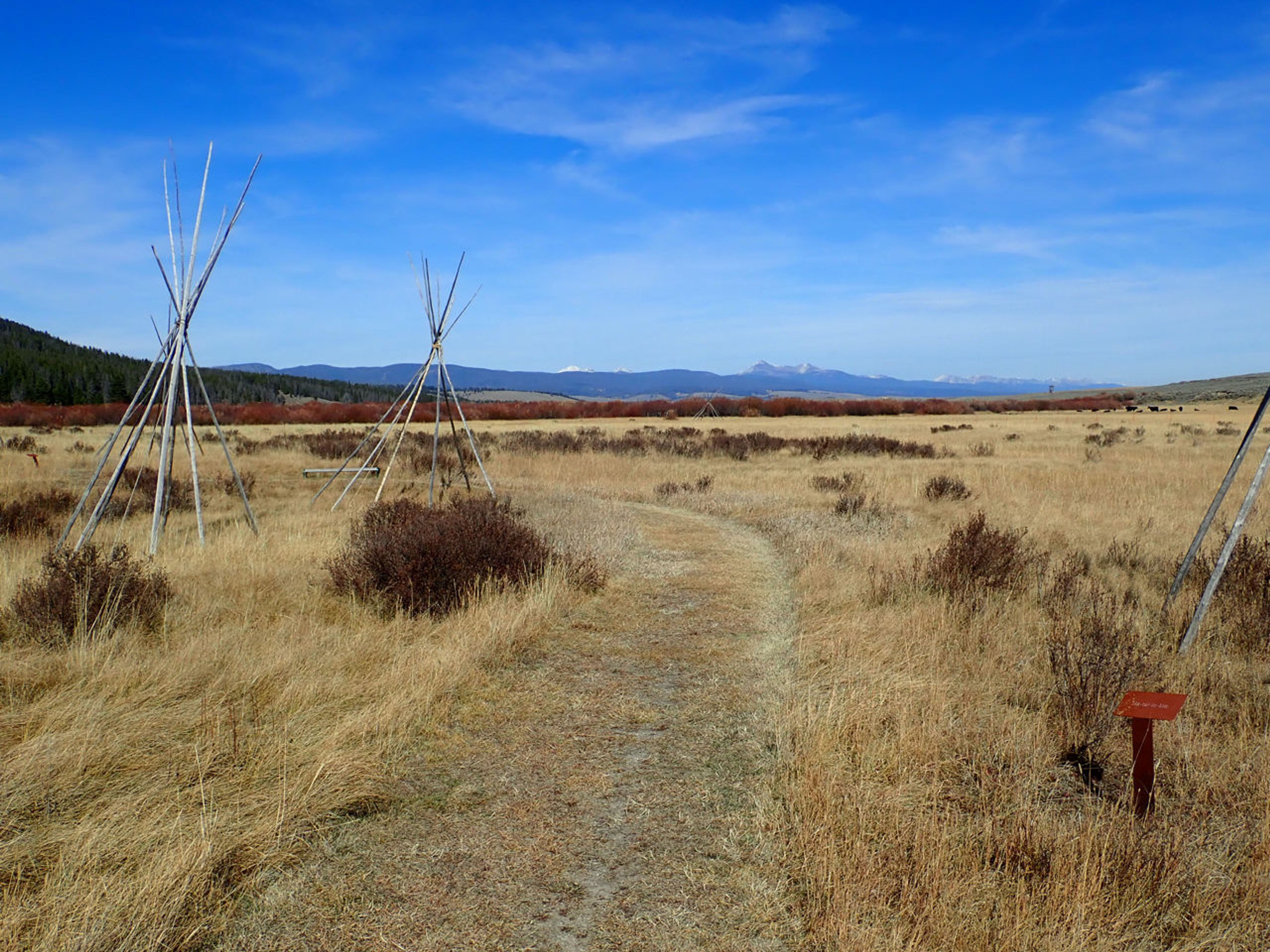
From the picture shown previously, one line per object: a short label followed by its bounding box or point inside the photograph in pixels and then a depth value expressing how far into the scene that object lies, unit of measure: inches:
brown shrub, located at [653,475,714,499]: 577.6
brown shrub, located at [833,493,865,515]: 463.8
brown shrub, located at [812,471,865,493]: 577.0
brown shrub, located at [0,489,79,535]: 366.6
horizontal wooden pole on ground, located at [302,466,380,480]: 569.0
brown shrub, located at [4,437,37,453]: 831.7
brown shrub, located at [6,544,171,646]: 206.2
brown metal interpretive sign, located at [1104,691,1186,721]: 119.0
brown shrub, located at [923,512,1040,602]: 277.3
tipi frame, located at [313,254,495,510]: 505.0
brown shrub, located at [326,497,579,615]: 255.3
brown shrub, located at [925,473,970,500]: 529.0
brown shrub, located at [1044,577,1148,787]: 163.0
